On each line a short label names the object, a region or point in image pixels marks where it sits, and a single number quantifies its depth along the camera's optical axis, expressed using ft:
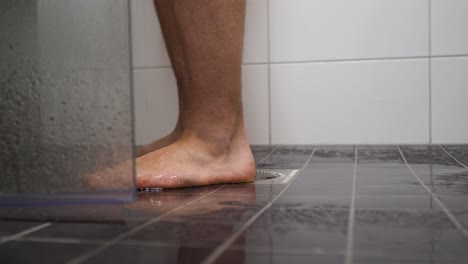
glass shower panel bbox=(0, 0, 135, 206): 2.04
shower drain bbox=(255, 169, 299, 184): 3.19
